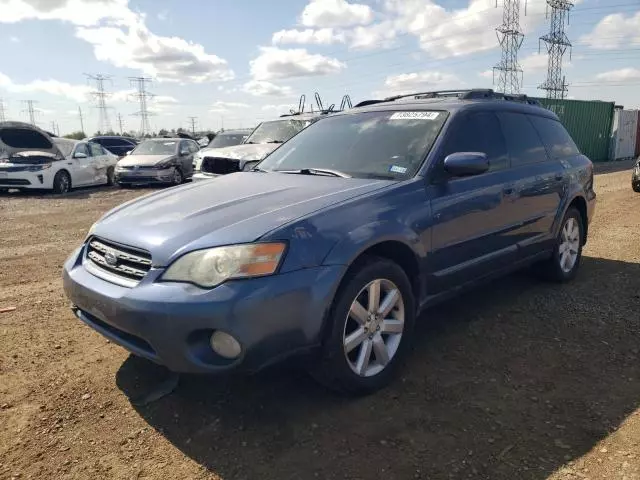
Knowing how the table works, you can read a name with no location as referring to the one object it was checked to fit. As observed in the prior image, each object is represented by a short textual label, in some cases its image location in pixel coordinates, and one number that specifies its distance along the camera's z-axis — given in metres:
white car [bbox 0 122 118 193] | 13.79
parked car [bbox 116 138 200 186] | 14.77
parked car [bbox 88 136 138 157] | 23.38
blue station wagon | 2.62
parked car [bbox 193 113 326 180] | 9.60
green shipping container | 23.11
